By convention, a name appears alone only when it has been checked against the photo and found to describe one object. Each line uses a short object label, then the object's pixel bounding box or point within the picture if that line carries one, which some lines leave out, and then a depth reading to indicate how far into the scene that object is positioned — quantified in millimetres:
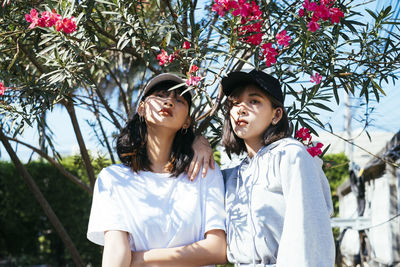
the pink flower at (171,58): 2043
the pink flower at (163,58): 2047
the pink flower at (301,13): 1990
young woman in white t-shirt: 1823
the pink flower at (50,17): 1942
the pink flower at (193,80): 1876
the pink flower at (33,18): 1981
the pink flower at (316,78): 2049
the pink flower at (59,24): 1941
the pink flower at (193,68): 1881
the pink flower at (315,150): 2213
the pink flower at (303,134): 2230
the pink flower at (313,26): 1873
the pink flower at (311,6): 1894
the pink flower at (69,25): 1945
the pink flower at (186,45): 2031
